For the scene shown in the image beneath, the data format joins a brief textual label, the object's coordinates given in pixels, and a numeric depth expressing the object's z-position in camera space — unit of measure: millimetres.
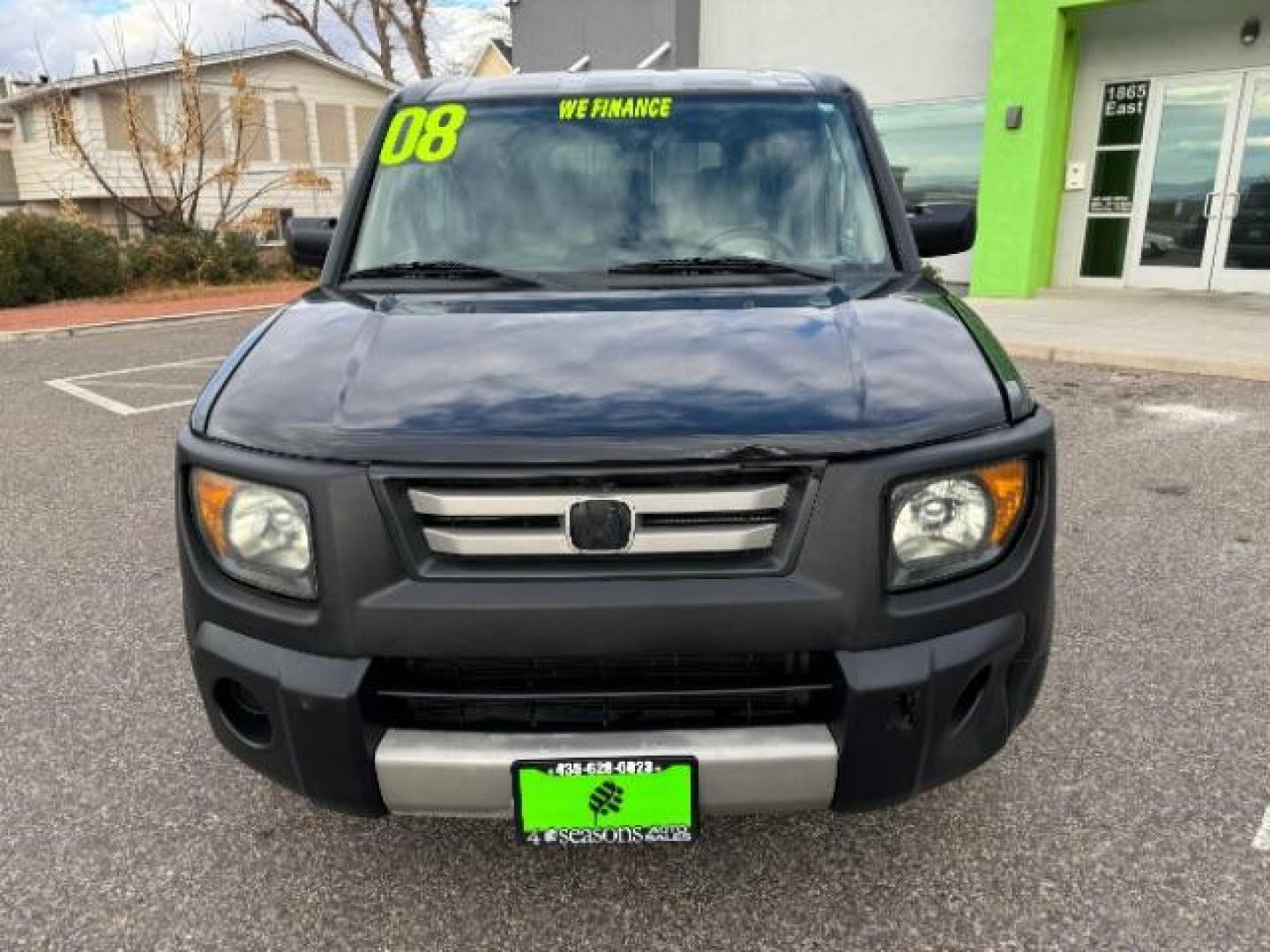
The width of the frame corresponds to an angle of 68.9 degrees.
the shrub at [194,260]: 16453
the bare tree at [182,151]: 18203
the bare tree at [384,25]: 32500
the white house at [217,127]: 27078
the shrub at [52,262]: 14562
